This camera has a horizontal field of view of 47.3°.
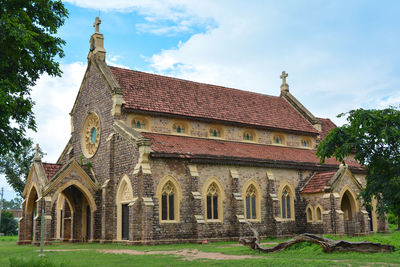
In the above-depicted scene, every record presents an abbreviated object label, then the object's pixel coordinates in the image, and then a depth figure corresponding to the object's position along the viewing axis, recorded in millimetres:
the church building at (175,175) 25906
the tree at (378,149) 21922
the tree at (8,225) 55078
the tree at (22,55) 16469
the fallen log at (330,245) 15367
